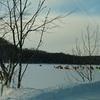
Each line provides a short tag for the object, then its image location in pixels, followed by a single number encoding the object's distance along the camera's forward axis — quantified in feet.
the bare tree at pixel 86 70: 51.03
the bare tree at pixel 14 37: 23.16
